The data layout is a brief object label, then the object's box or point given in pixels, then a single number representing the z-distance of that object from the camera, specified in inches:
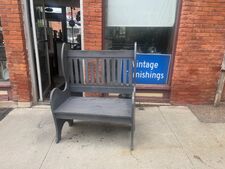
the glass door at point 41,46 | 120.6
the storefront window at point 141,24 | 114.7
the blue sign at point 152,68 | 122.5
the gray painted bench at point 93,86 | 85.8
